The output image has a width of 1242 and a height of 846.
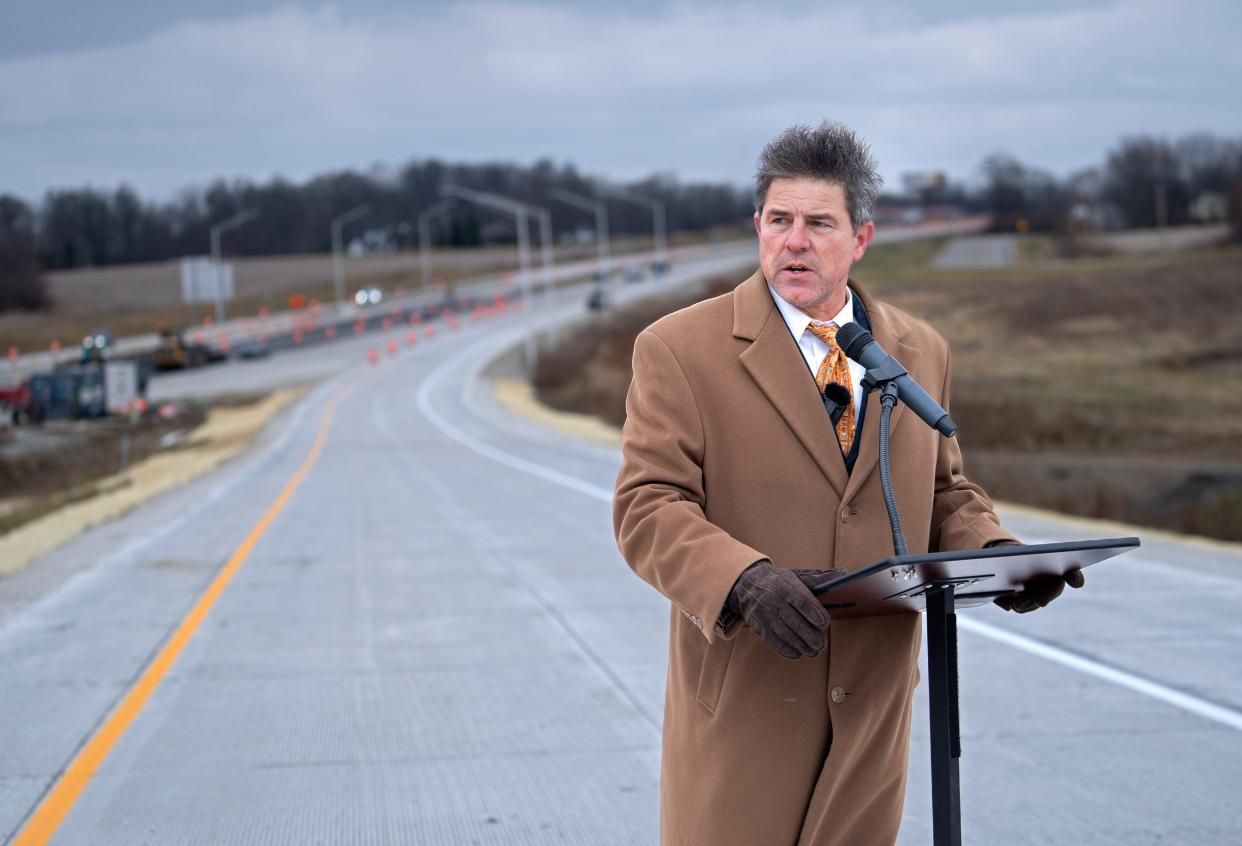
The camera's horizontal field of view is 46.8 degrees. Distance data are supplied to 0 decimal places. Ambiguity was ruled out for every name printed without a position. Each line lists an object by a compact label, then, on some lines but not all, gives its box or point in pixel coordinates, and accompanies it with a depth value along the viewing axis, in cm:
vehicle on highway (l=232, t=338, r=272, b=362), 7225
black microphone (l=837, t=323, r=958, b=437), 295
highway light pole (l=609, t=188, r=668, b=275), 8116
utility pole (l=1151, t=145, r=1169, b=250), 10106
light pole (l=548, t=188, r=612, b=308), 9984
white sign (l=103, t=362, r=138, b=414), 3934
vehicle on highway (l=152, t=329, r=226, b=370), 6794
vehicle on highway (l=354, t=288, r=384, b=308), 9525
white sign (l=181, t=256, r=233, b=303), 8300
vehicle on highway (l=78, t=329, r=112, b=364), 5668
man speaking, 305
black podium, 270
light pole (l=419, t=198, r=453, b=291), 11271
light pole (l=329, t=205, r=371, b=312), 9569
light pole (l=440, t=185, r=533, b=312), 6088
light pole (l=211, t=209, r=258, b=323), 8294
